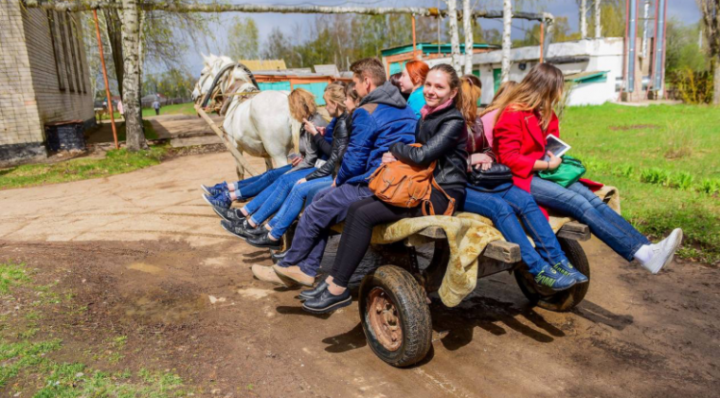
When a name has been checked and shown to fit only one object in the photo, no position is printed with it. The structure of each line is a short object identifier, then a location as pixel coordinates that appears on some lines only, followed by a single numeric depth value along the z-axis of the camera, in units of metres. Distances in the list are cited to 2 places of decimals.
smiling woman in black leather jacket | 3.26
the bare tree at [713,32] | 21.30
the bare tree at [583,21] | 27.64
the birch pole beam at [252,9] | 12.23
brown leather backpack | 3.21
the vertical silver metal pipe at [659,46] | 27.36
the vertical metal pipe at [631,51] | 25.84
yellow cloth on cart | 2.92
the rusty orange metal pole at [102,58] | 12.43
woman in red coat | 3.34
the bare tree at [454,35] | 16.89
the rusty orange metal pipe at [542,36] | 19.46
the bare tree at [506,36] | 17.59
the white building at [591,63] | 25.56
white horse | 6.88
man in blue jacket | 3.68
